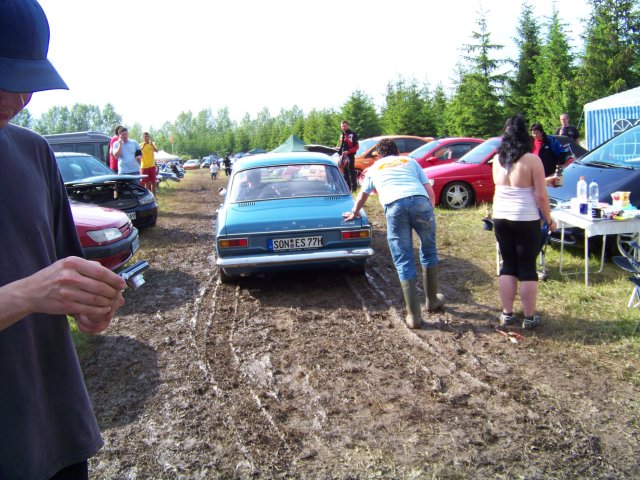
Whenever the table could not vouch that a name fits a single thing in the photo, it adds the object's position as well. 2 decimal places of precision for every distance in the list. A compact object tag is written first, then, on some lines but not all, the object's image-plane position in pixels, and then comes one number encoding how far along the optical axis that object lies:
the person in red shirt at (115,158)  12.63
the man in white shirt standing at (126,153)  12.43
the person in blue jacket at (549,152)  7.14
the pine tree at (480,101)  28.94
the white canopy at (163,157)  65.19
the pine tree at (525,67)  29.84
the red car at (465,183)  11.49
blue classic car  6.06
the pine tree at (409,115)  32.75
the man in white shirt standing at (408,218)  5.24
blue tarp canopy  14.92
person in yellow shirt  14.06
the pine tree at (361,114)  36.44
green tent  28.88
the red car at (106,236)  6.21
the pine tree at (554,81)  24.78
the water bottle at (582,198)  6.07
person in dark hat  1.16
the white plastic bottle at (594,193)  6.12
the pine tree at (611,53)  24.22
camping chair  4.93
